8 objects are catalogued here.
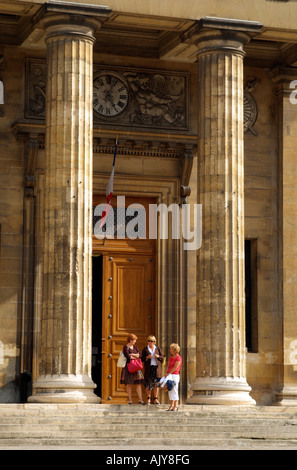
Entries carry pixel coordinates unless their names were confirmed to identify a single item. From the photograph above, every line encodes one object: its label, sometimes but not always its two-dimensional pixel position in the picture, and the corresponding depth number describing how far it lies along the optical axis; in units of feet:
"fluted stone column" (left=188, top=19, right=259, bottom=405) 85.81
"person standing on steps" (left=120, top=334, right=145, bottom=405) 86.07
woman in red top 83.61
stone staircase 71.05
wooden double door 95.30
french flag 90.21
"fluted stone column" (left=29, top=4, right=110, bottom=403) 82.58
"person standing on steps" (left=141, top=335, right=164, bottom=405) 87.04
